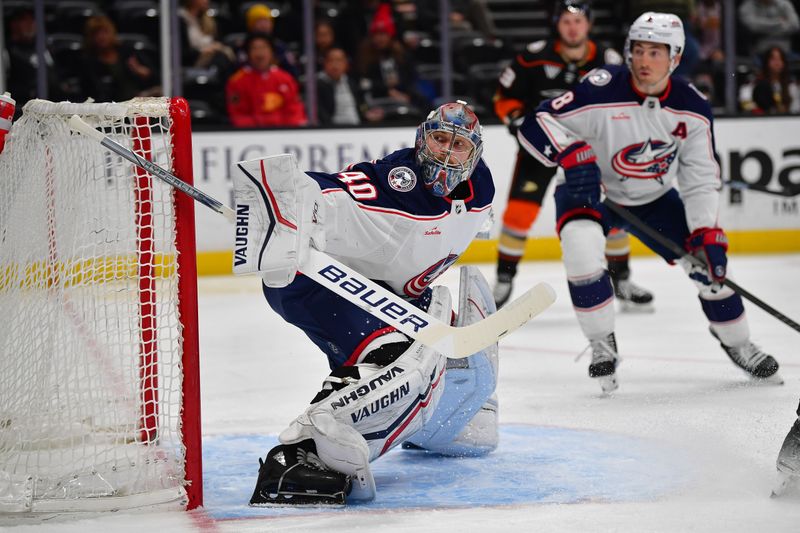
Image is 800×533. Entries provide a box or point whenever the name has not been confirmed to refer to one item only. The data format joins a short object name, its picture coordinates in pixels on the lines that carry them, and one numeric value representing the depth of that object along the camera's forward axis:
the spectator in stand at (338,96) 13.99
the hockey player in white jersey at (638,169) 7.41
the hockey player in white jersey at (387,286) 4.91
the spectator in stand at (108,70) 13.63
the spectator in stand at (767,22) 15.54
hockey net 4.87
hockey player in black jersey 10.66
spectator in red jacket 13.53
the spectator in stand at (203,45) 14.14
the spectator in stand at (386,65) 14.81
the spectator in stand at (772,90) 14.69
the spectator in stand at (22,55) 13.14
